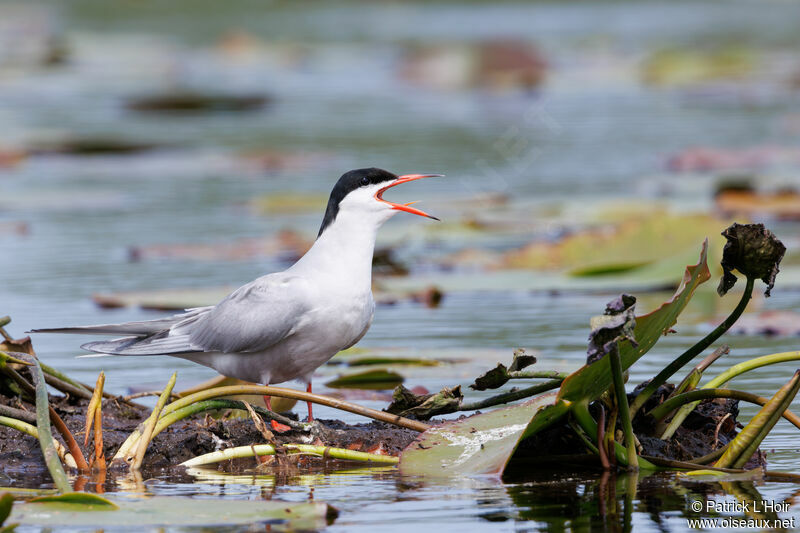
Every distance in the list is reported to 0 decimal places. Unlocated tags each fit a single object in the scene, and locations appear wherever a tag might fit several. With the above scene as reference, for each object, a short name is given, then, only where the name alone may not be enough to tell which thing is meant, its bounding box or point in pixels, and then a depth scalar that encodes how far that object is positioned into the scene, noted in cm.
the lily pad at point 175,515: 598
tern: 832
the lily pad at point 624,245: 1408
